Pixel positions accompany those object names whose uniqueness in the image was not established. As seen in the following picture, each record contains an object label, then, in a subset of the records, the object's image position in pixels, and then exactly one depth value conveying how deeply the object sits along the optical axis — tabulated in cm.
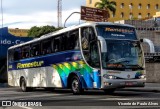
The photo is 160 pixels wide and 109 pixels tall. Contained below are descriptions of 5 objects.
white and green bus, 1806
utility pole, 11306
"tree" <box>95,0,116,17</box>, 7769
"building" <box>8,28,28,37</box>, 11538
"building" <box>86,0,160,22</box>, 11606
